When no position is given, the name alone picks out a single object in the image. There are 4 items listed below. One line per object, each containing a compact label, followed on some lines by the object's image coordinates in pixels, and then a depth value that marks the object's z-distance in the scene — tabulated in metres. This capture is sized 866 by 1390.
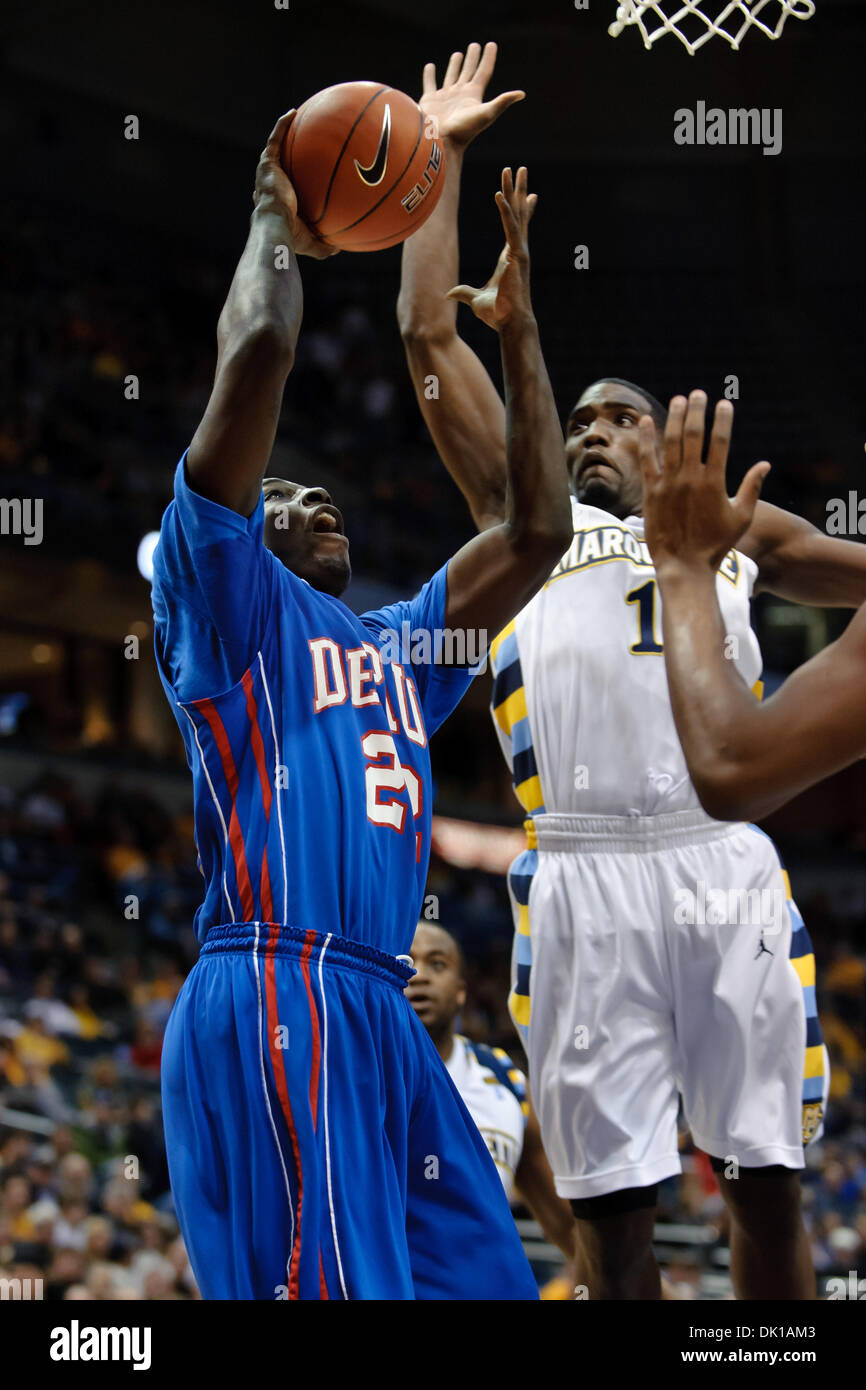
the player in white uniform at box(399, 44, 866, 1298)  3.58
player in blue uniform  2.80
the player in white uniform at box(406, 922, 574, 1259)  5.03
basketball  3.31
